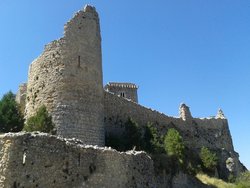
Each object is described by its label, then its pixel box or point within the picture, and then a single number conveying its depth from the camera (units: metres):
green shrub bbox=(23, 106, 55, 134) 9.96
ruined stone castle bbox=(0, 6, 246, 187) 6.75
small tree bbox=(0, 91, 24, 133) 11.30
